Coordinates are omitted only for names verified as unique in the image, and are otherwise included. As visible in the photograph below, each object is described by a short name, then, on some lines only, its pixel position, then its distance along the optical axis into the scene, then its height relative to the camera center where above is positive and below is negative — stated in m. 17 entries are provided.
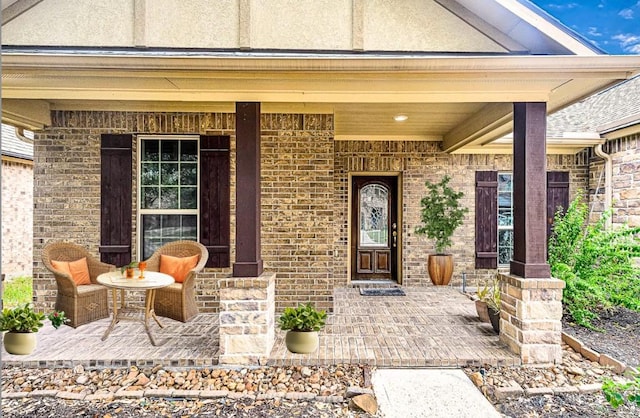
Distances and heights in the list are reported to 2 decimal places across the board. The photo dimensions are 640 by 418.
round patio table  3.79 -0.76
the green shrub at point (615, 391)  2.32 -1.14
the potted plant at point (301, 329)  3.60 -1.14
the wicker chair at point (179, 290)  4.47 -0.96
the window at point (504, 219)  7.03 -0.16
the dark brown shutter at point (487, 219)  6.79 -0.16
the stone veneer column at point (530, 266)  3.58 -0.54
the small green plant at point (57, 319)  4.00 -1.17
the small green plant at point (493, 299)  4.30 -1.04
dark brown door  7.28 -0.33
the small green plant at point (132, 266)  3.98 -0.60
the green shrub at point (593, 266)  4.48 -0.68
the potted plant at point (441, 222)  6.50 -0.20
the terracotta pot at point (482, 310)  4.54 -1.21
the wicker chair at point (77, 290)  4.29 -0.94
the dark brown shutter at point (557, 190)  6.87 +0.37
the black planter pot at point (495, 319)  4.22 -1.21
